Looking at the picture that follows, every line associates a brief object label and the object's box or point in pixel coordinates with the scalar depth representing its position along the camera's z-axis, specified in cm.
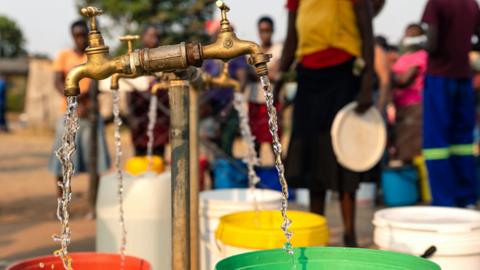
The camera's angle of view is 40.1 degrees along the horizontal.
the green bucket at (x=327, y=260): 151
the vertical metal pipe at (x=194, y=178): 212
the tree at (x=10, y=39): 4888
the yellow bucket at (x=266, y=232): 189
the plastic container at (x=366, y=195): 539
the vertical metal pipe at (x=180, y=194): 155
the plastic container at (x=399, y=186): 545
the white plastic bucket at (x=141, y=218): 246
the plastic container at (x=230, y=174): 515
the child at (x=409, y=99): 554
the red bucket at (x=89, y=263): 162
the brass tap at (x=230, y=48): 138
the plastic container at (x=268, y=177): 500
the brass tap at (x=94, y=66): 143
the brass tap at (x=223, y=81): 249
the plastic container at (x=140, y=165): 298
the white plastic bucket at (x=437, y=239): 192
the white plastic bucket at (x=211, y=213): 243
